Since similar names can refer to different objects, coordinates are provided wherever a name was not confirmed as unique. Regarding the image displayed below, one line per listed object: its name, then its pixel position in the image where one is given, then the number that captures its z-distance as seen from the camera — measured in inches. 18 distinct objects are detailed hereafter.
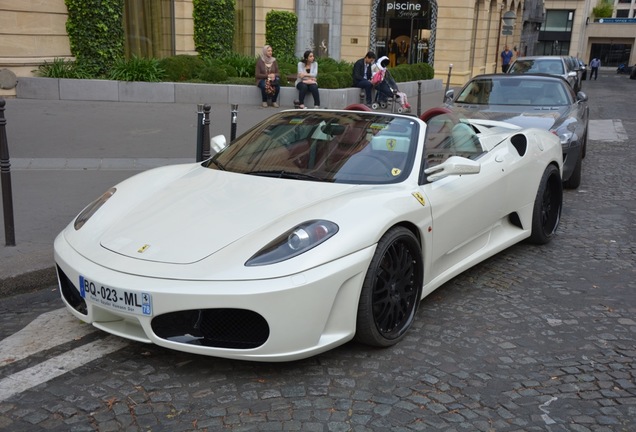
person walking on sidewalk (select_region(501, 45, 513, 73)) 1344.7
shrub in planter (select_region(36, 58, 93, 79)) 618.5
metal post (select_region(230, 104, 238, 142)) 312.0
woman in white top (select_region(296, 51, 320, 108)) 629.6
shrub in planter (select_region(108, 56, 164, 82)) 639.8
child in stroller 676.1
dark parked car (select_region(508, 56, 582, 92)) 715.4
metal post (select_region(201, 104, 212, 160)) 274.7
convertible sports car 133.0
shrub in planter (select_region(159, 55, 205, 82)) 672.4
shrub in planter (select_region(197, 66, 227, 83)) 664.4
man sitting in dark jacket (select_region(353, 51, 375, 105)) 681.0
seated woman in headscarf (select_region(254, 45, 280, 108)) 636.7
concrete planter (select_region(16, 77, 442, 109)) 604.1
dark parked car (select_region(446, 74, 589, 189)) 338.3
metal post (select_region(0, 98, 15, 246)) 208.1
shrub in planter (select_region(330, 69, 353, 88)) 692.1
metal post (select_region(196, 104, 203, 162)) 281.4
